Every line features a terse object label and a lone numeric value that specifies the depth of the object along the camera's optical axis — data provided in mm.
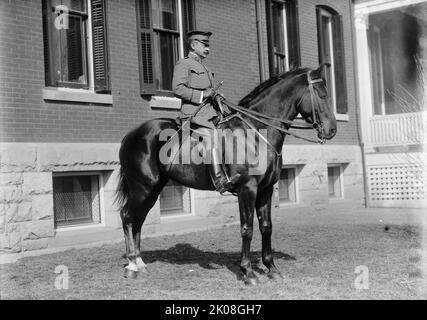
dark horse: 6277
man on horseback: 6324
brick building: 8125
